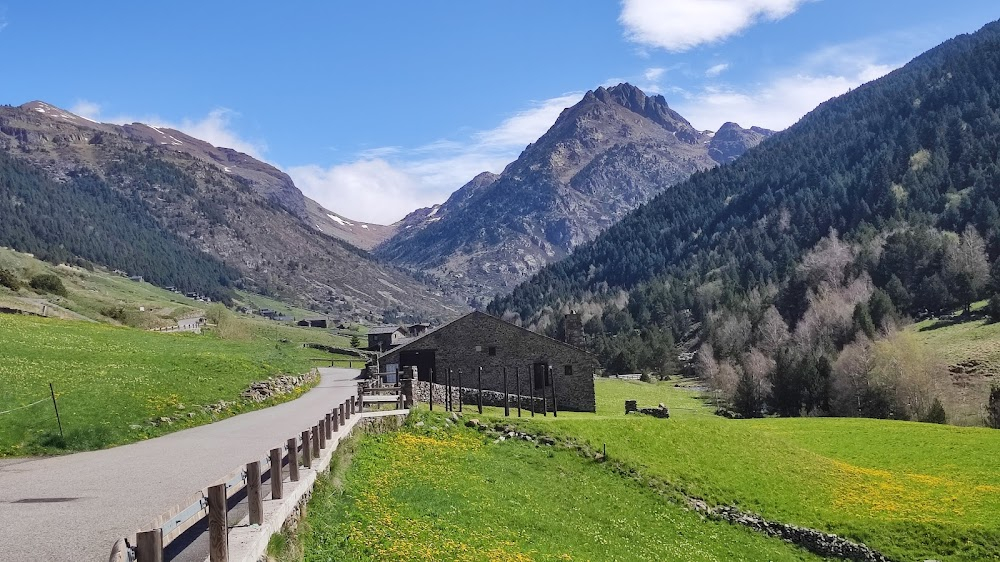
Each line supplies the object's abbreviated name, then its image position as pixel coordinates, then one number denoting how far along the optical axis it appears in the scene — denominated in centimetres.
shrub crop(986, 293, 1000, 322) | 10950
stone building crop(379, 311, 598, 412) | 6638
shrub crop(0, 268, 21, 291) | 8781
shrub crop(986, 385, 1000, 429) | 6425
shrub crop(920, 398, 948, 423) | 6988
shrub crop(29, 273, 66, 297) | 10406
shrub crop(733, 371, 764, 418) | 8656
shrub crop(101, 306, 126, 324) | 10159
